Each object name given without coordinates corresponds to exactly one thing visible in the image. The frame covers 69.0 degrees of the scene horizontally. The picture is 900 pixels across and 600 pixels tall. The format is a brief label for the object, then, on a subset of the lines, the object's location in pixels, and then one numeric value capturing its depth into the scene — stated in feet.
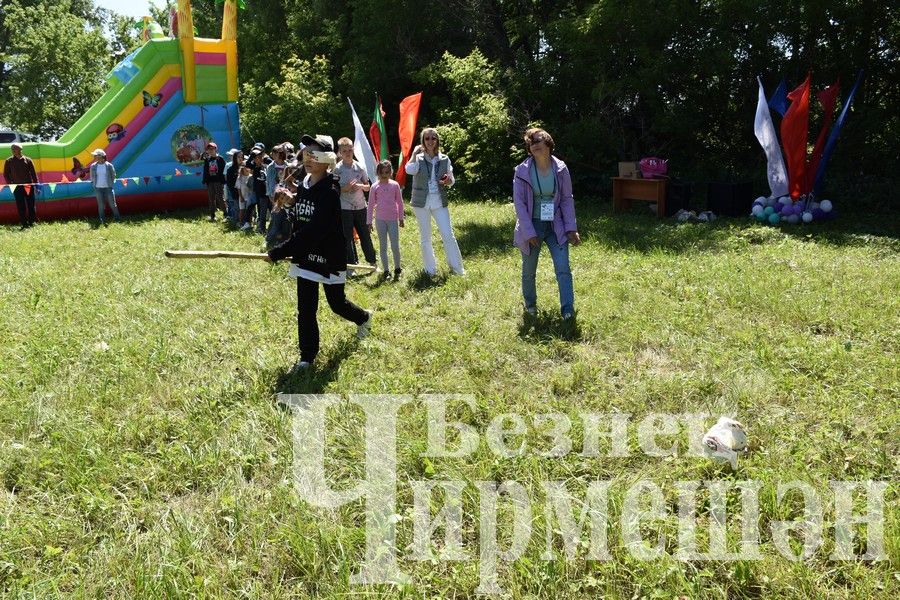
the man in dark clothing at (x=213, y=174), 48.57
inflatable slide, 49.55
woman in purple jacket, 19.84
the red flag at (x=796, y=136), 38.32
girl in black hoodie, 16.71
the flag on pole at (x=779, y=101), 40.83
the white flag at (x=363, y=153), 35.45
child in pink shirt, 27.17
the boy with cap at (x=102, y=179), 46.93
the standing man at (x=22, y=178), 45.78
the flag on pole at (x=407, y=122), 41.60
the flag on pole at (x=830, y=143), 37.17
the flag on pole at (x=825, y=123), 39.45
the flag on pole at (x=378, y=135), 40.96
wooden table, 43.96
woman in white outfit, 25.82
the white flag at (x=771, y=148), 39.01
